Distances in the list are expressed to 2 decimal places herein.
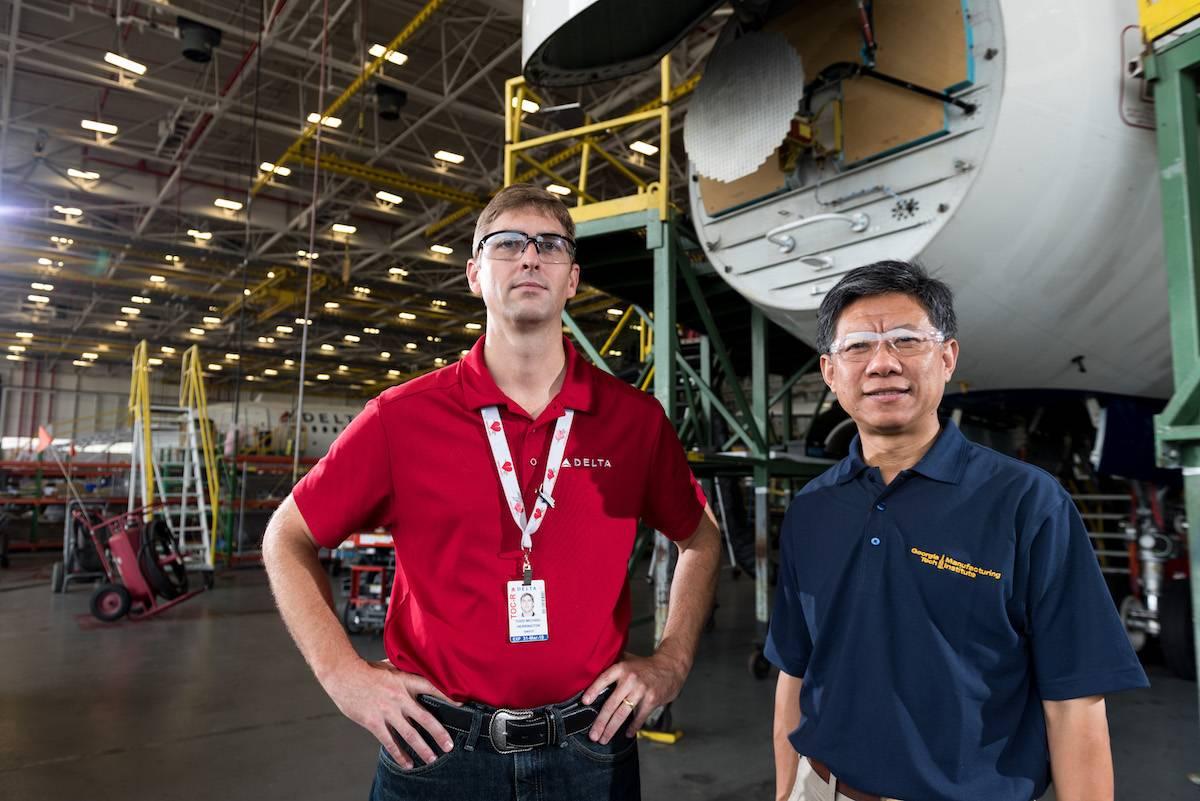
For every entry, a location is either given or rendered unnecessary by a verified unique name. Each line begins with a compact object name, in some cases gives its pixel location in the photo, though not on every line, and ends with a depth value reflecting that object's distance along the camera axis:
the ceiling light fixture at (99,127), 15.77
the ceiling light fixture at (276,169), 16.84
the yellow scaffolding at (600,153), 5.11
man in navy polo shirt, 1.41
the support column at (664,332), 5.07
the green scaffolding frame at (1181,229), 3.21
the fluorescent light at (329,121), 16.15
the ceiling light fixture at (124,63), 13.41
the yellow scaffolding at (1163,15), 3.21
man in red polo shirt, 1.64
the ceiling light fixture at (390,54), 13.20
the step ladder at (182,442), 10.48
